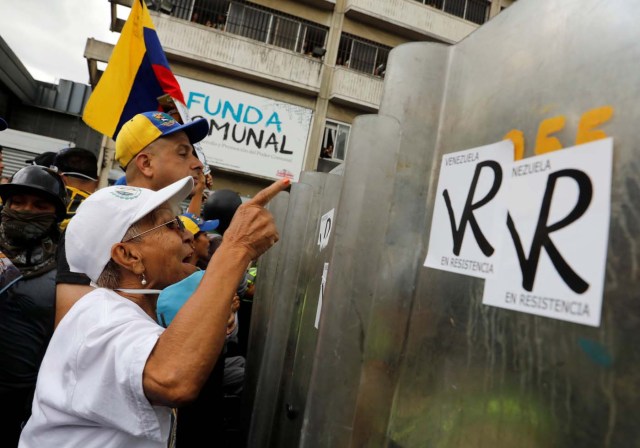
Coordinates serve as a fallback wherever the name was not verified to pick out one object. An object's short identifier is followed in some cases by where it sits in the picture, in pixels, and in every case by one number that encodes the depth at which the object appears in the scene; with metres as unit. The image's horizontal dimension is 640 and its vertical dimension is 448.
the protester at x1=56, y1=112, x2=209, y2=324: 2.11
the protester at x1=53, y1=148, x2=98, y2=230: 3.66
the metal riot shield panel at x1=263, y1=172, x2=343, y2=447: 1.69
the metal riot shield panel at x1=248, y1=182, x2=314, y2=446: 2.10
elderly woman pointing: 1.03
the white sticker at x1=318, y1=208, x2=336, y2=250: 1.66
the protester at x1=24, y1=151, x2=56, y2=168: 4.10
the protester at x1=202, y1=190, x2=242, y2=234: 3.95
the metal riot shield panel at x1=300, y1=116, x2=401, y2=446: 1.11
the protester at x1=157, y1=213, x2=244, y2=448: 2.28
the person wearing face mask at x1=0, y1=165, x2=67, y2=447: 2.28
